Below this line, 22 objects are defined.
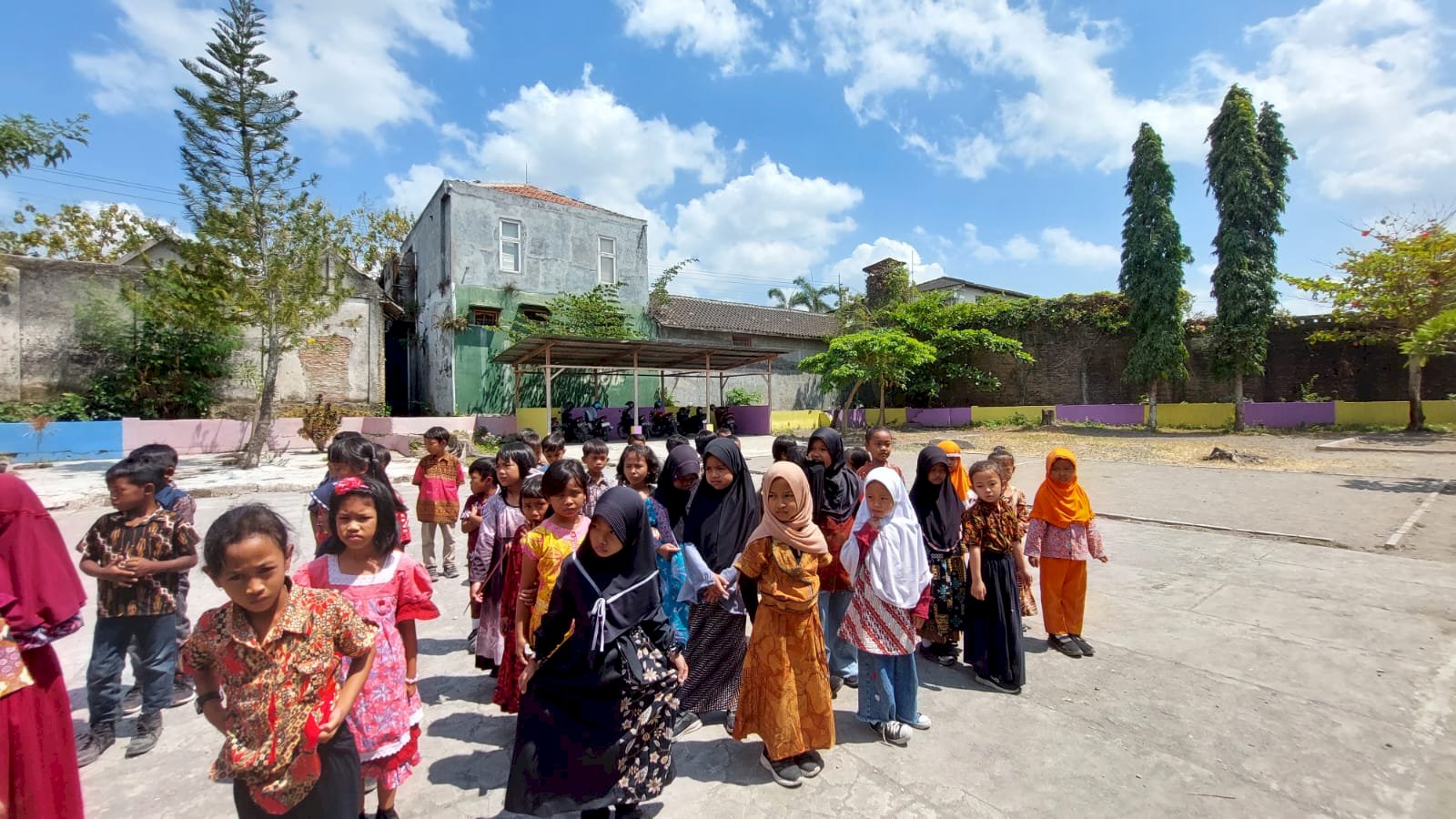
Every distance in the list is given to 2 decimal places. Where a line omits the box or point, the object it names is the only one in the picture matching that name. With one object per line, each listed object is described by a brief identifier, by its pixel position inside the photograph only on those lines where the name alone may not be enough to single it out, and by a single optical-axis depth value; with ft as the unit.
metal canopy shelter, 50.67
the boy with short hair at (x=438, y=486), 17.29
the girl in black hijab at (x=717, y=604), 9.94
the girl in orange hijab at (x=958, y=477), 12.70
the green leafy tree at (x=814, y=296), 118.32
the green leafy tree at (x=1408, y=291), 33.06
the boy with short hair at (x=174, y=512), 9.54
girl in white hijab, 9.23
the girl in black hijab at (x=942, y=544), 11.55
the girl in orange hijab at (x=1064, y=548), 12.37
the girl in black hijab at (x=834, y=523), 10.92
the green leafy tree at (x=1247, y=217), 63.36
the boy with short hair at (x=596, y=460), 12.99
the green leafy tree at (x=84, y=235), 73.10
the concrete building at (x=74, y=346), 48.65
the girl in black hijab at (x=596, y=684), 6.95
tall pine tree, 42.22
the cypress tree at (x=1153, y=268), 68.64
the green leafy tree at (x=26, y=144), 32.58
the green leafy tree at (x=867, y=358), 62.80
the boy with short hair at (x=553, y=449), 14.89
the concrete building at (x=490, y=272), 63.41
